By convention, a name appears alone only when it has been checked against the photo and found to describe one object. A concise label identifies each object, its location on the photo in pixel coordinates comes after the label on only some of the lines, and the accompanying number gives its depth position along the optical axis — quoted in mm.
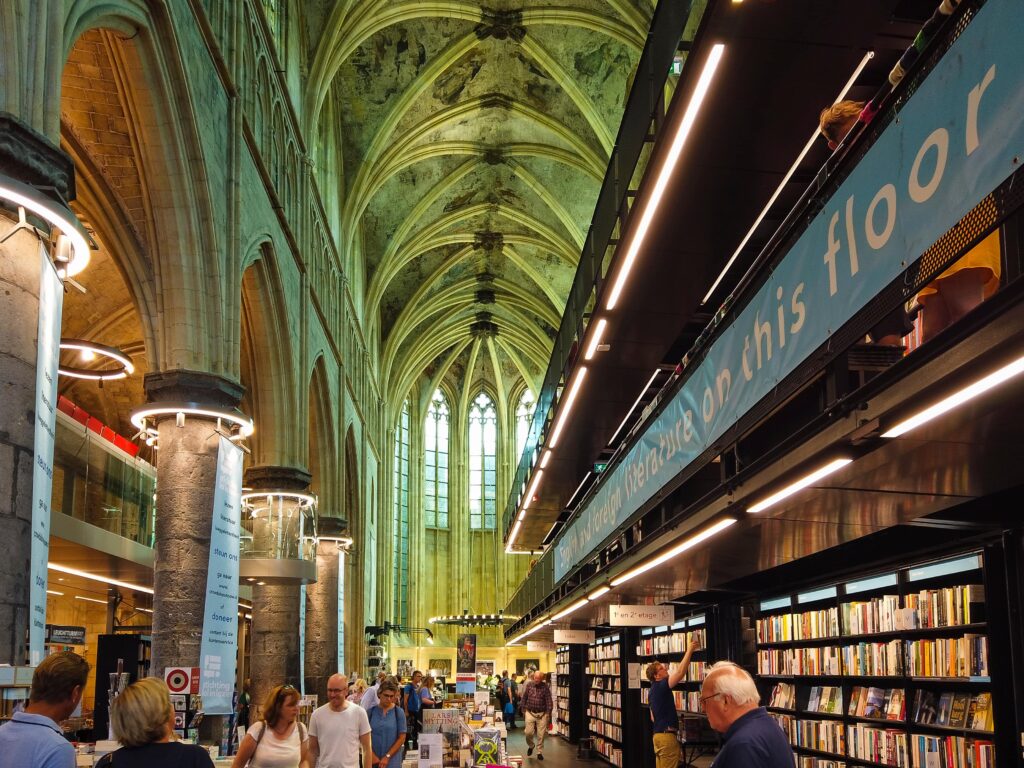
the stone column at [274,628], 16234
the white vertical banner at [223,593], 10805
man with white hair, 3512
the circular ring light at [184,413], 11102
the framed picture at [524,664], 45875
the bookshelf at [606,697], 17609
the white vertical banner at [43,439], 6062
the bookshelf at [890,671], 6879
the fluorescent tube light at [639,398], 13766
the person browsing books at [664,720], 11281
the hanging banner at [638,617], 12859
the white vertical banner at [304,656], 20578
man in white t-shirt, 6934
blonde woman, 3475
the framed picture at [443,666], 43688
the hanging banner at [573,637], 19594
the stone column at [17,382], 5859
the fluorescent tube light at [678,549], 6801
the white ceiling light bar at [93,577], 14784
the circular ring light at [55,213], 6090
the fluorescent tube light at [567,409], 13039
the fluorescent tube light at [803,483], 4741
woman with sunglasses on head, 8523
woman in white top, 6191
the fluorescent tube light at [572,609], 14311
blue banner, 2936
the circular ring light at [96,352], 12852
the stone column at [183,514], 10625
